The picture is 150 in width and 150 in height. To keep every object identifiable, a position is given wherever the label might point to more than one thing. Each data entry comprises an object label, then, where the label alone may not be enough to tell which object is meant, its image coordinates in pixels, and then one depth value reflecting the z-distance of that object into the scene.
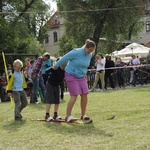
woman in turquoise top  8.16
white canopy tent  30.56
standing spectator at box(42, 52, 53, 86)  12.99
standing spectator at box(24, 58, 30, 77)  15.07
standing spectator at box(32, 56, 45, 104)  13.13
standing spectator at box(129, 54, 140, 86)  20.69
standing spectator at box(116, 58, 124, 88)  20.42
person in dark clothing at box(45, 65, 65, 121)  8.92
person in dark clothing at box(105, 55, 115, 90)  19.12
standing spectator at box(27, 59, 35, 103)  14.10
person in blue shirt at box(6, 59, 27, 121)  9.22
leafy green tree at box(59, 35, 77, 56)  63.74
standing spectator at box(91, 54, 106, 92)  18.20
